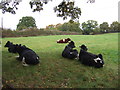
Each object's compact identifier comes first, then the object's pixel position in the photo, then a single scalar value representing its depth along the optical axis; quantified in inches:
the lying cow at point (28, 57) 164.9
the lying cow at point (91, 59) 168.1
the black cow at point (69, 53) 192.0
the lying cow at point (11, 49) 219.4
